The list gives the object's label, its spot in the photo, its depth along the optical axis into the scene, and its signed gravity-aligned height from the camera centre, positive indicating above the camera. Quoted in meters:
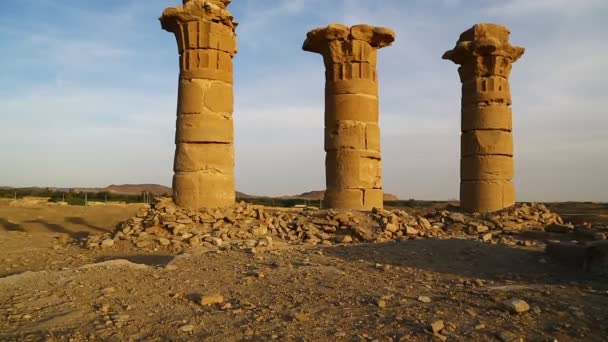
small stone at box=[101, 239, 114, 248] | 10.52 -1.10
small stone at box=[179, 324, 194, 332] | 4.34 -1.20
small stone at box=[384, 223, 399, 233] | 11.53 -0.73
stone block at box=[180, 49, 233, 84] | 12.62 +3.34
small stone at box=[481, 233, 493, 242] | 10.62 -0.86
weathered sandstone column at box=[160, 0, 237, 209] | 12.30 +2.20
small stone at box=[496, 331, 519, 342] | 3.92 -1.11
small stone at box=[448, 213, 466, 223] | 14.61 -0.57
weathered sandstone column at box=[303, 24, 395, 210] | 13.98 +2.32
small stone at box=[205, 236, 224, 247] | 10.05 -0.98
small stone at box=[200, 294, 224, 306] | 5.21 -1.13
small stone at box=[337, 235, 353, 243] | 10.95 -0.96
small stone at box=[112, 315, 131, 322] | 4.64 -1.20
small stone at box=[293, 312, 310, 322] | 4.57 -1.14
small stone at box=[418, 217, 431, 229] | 12.58 -0.66
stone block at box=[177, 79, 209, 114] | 12.47 +2.49
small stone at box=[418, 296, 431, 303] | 5.00 -1.04
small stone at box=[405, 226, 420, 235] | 11.62 -0.80
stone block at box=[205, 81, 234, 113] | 12.56 +2.49
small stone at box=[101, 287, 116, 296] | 5.63 -1.14
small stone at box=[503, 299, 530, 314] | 4.48 -0.98
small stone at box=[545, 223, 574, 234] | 13.38 -0.78
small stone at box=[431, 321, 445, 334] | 4.08 -1.08
